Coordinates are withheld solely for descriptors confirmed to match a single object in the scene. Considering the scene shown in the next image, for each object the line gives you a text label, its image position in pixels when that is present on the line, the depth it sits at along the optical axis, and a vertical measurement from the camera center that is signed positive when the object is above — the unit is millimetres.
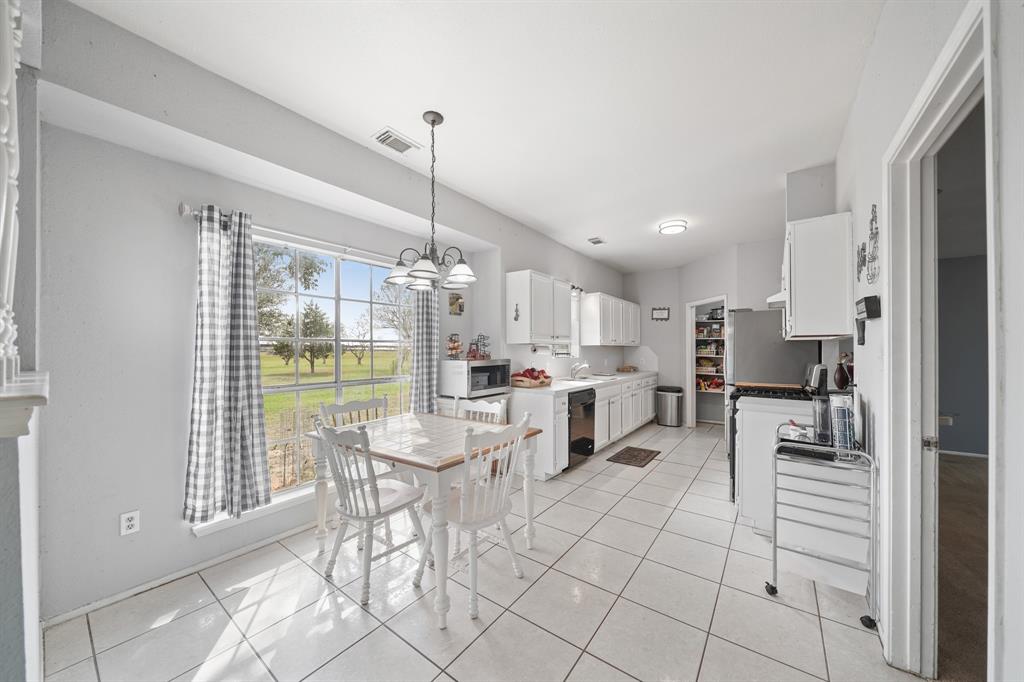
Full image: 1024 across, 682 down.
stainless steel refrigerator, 3725 -139
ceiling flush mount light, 4495 +1320
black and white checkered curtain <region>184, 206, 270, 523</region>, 2332 -264
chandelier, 2232 +411
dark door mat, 4488 -1409
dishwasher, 4164 -936
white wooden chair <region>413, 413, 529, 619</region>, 1944 -834
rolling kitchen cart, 1861 -861
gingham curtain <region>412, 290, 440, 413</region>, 3697 -94
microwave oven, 3746 -378
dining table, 1894 -622
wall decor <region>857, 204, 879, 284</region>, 1806 +422
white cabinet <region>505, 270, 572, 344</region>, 4258 +366
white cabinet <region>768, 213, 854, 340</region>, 2352 +375
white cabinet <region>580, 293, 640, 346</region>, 5688 +284
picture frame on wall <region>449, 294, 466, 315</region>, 4191 +394
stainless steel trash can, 6344 -1091
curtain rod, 2338 +770
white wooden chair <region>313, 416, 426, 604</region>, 1937 -885
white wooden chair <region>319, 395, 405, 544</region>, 2498 -588
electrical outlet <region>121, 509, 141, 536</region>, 2139 -997
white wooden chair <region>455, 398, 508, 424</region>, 3100 -574
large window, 2891 +14
